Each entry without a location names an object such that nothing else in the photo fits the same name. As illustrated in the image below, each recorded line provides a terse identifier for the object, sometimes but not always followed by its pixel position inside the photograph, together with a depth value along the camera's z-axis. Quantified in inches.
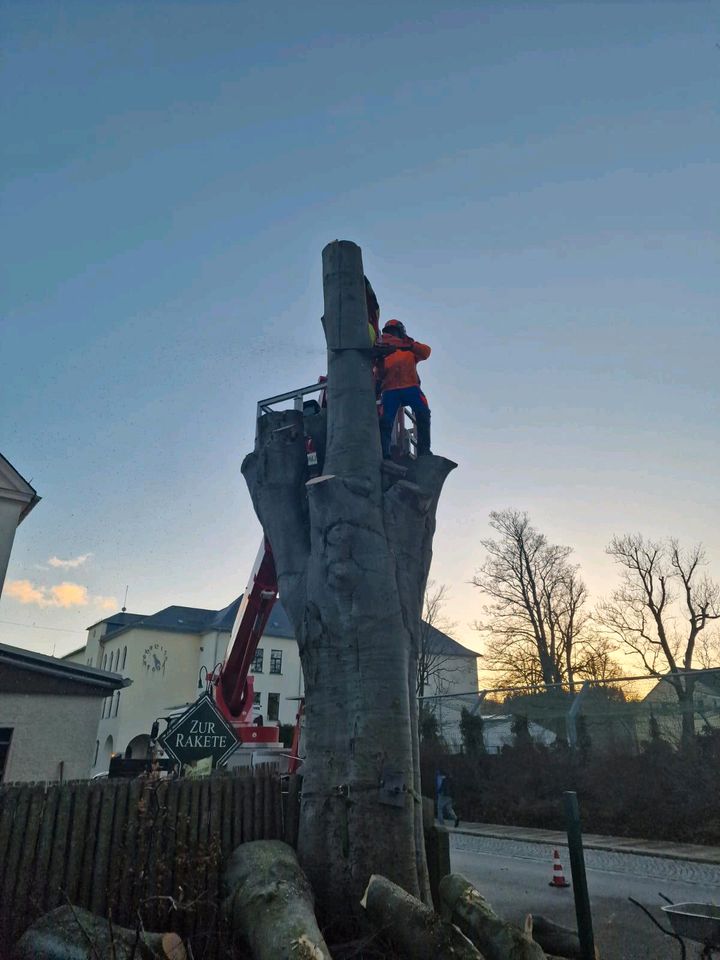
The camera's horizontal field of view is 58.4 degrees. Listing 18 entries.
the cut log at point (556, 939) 237.5
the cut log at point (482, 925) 159.0
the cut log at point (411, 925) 151.6
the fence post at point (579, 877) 234.4
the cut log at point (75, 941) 158.1
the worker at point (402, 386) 318.3
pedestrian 716.7
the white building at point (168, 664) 1529.3
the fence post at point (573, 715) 690.8
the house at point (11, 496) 703.7
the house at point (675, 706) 579.5
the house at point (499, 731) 743.7
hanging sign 253.4
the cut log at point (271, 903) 153.2
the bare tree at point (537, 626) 1209.4
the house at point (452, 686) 858.1
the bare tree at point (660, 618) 1040.2
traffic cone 379.9
